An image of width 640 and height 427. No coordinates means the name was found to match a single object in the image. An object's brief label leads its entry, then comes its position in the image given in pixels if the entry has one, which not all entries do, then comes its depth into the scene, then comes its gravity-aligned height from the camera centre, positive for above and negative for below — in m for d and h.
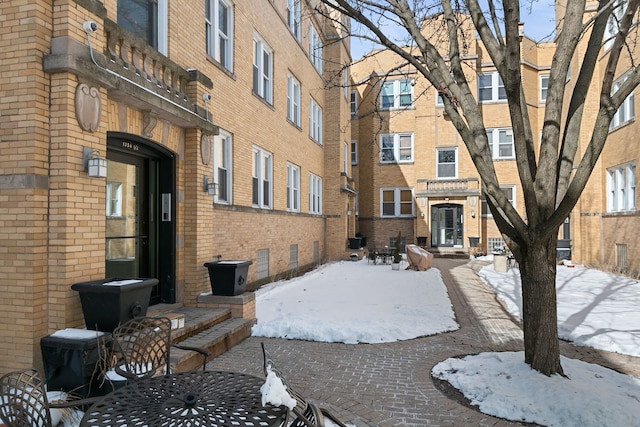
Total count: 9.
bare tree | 4.83 +0.96
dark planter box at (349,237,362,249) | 23.42 -1.01
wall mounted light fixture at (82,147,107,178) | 4.82 +0.70
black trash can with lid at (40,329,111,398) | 4.15 -1.35
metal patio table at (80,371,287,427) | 2.55 -1.18
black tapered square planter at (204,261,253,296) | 7.40 -0.91
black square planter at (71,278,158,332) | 4.45 -0.83
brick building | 4.53 +1.13
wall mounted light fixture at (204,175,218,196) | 7.77 +0.70
